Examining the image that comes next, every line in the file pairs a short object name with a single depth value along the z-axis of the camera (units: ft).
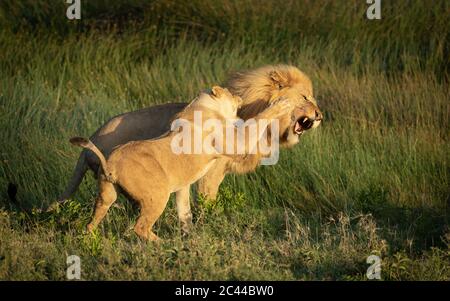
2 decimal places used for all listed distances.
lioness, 38.24
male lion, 42.83
